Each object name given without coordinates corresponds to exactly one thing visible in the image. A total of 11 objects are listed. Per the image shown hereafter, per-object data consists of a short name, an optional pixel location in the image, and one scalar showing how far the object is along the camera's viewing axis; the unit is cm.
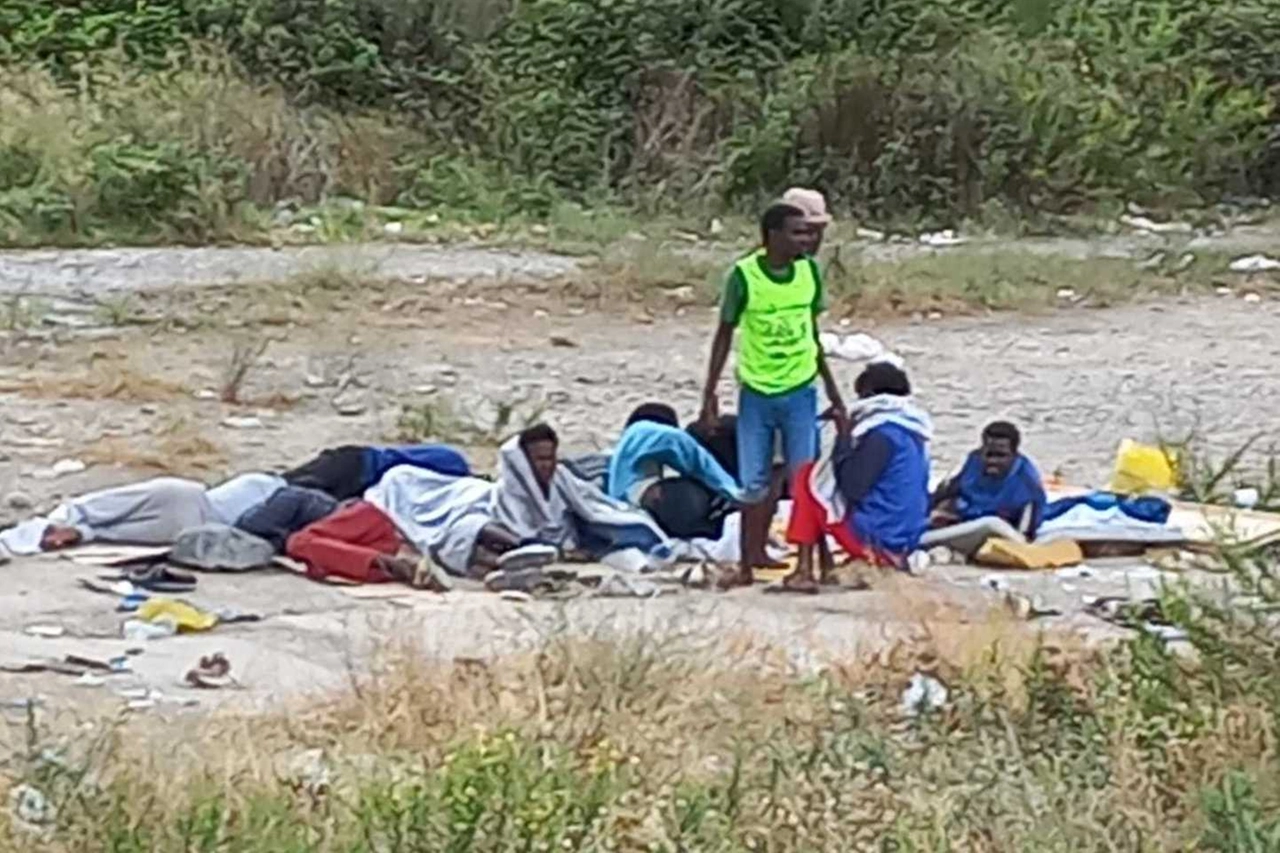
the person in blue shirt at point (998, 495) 1618
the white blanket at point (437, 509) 1524
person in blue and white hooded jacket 1505
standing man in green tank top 1454
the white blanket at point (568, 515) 1562
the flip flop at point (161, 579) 1432
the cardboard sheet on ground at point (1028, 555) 1566
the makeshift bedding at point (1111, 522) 1601
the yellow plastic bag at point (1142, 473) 1765
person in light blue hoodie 1622
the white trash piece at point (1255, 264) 3106
